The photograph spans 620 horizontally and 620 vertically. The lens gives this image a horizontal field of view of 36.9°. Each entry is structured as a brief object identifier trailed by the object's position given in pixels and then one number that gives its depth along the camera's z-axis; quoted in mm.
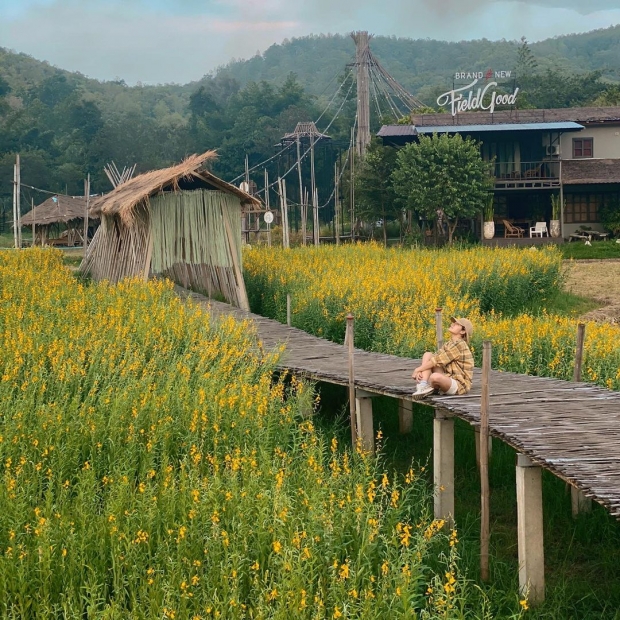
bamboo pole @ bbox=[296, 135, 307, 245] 31297
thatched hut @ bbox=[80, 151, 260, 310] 16172
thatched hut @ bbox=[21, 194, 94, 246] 36531
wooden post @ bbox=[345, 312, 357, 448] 8422
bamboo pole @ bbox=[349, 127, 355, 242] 33944
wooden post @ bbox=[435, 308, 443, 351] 9219
